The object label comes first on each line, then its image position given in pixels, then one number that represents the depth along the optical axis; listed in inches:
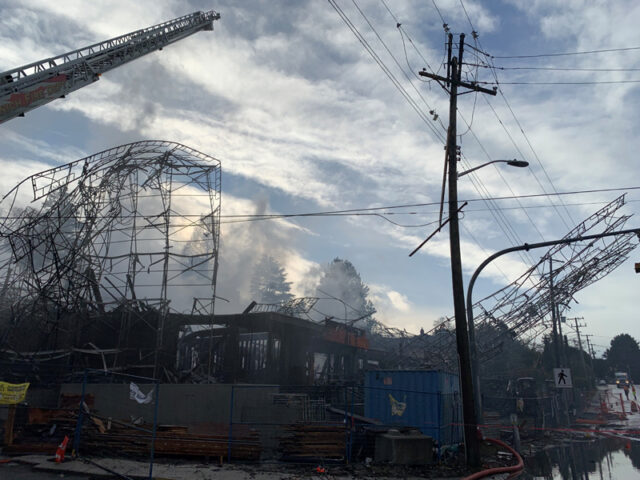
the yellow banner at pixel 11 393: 545.2
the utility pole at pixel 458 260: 557.3
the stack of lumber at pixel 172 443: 585.9
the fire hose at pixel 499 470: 503.0
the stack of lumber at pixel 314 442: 580.7
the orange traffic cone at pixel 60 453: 533.3
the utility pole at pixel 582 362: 2445.4
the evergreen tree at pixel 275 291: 4473.4
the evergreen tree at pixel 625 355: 4141.2
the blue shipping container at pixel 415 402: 724.7
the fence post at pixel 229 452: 571.2
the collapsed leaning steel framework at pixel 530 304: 1365.7
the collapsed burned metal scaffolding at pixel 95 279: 953.5
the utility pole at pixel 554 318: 1365.7
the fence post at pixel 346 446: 575.0
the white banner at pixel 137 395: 474.1
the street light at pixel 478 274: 653.3
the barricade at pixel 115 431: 566.3
